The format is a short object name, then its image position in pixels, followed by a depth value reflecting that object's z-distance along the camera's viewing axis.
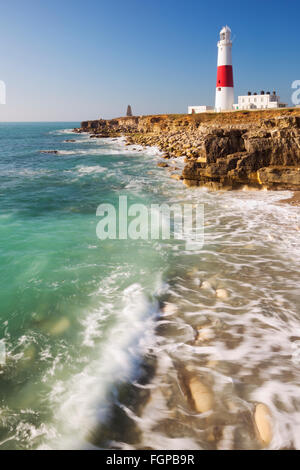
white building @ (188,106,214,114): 53.65
